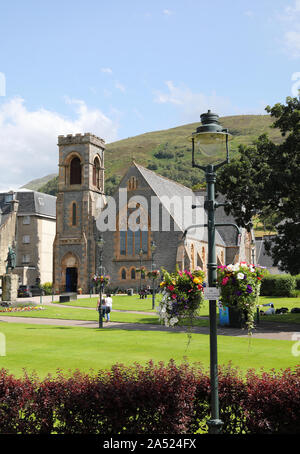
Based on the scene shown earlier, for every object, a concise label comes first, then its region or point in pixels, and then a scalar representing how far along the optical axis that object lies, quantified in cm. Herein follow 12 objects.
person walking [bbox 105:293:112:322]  3032
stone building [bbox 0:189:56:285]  7181
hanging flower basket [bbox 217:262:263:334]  930
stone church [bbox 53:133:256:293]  5884
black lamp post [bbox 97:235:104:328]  2724
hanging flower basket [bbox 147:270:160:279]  4503
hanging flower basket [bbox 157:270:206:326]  945
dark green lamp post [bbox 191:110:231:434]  760
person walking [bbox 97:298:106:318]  3017
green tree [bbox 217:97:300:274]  2802
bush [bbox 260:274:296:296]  5478
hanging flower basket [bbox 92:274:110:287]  3098
